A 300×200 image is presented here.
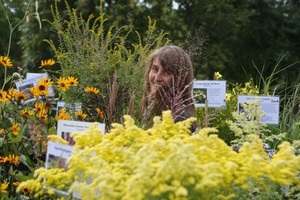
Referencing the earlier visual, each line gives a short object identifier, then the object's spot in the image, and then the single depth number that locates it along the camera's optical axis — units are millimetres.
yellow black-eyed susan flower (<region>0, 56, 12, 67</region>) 3189
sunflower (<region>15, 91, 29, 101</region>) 2871
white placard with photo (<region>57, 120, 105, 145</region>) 2477
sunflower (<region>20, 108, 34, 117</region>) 2838
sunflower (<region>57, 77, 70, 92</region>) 2924
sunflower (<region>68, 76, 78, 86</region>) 2965
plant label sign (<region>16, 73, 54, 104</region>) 3466
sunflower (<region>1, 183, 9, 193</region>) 2439
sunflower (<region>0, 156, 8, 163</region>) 2556
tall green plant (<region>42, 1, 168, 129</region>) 3389
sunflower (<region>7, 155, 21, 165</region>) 2586
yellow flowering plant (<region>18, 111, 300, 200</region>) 1629
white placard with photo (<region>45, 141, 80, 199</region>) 2193
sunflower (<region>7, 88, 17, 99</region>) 2811
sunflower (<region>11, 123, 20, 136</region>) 2751
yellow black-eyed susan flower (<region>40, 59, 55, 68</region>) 3173
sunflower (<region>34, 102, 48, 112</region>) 2805
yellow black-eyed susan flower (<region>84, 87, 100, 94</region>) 3041
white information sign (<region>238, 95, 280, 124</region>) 3660
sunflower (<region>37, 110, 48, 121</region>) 2777
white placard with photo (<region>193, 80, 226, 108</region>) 3885
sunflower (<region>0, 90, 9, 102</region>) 2783
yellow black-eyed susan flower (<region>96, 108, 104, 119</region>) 2942
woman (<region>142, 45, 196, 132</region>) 3141
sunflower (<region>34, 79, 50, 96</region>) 2764
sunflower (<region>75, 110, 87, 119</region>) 2904
